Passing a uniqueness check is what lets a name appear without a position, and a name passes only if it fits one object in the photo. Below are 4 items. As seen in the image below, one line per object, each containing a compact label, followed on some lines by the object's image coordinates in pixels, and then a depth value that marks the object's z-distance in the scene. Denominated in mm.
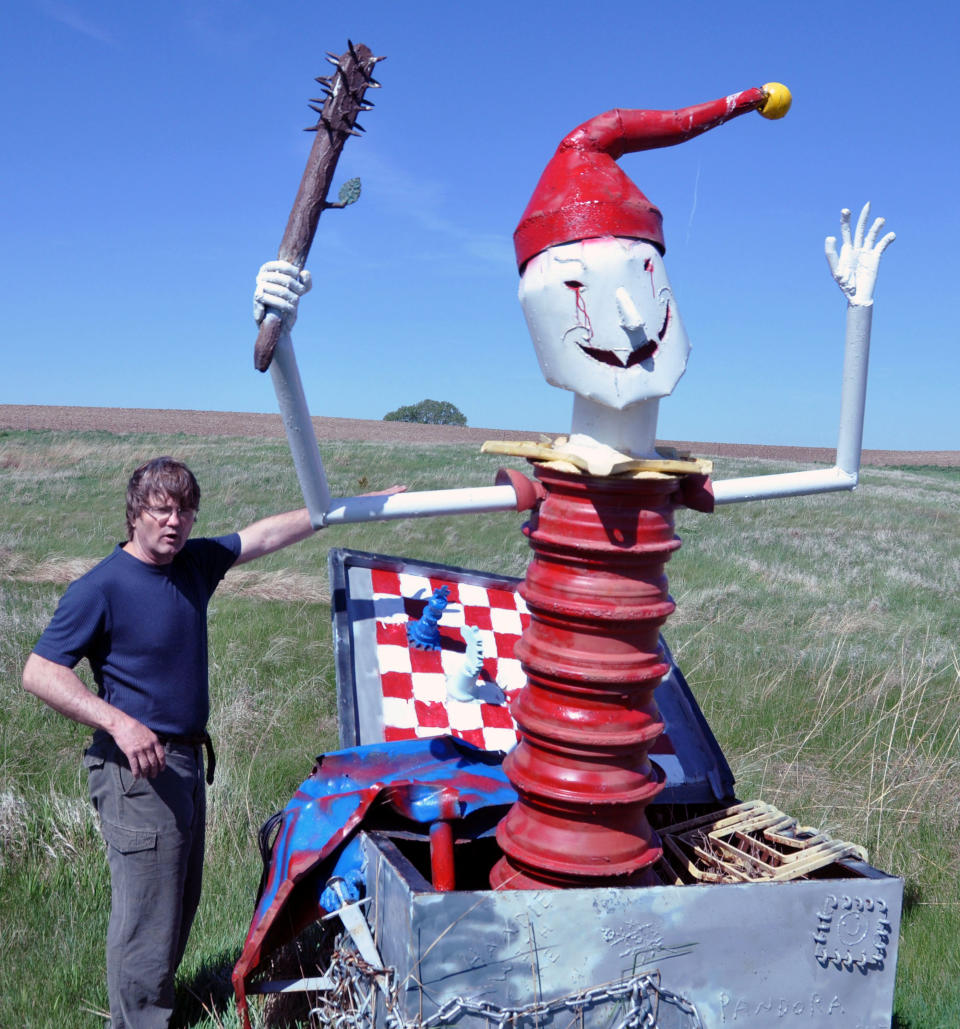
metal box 1885
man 2496
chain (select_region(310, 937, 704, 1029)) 1894
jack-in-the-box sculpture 1937
